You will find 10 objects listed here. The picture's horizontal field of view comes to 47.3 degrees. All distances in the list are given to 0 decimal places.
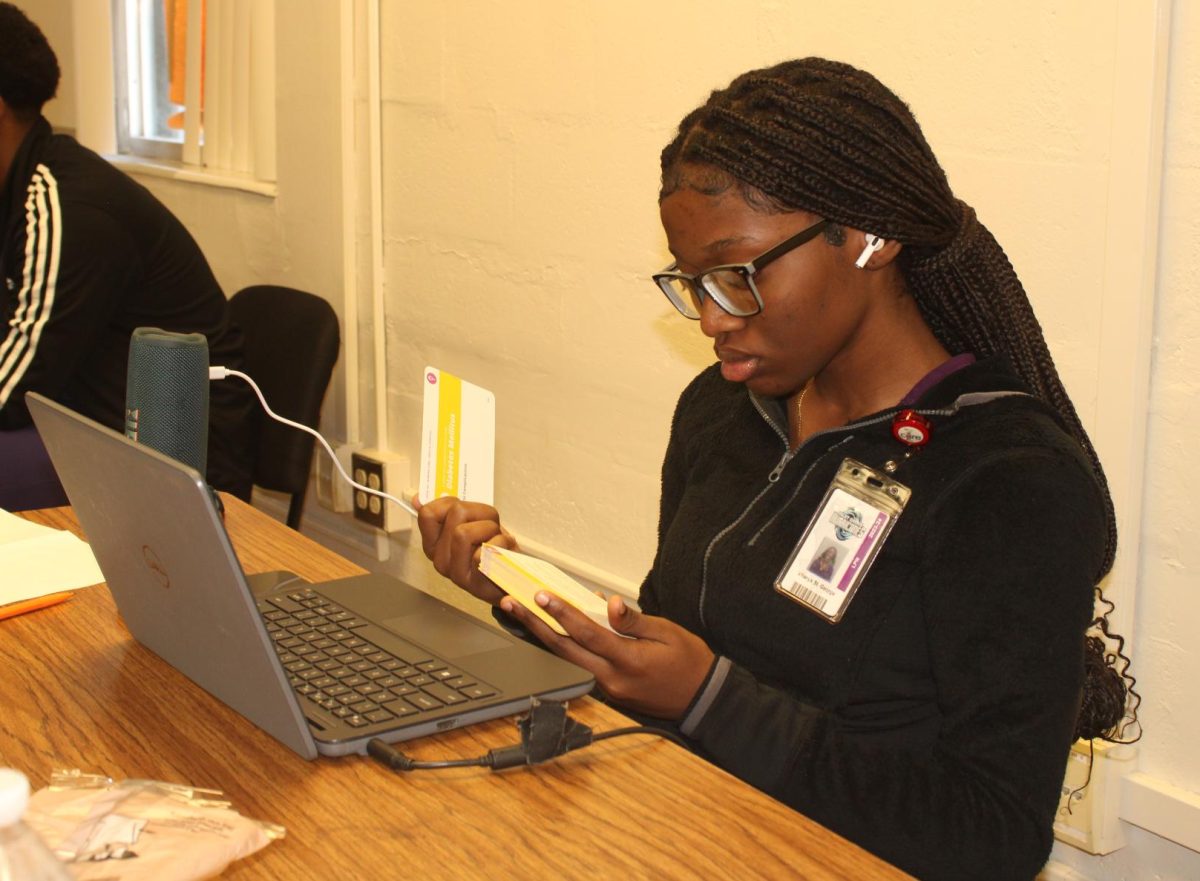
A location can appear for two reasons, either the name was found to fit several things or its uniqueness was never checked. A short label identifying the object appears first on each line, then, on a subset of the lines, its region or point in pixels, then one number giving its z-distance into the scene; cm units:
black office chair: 263
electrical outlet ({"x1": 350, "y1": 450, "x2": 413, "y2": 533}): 303
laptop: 100
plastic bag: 82
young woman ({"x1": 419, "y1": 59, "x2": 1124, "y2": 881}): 111
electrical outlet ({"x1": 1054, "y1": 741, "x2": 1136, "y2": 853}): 171
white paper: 140
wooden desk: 90
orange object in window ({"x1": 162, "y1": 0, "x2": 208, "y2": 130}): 369
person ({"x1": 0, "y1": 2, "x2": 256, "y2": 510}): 249
